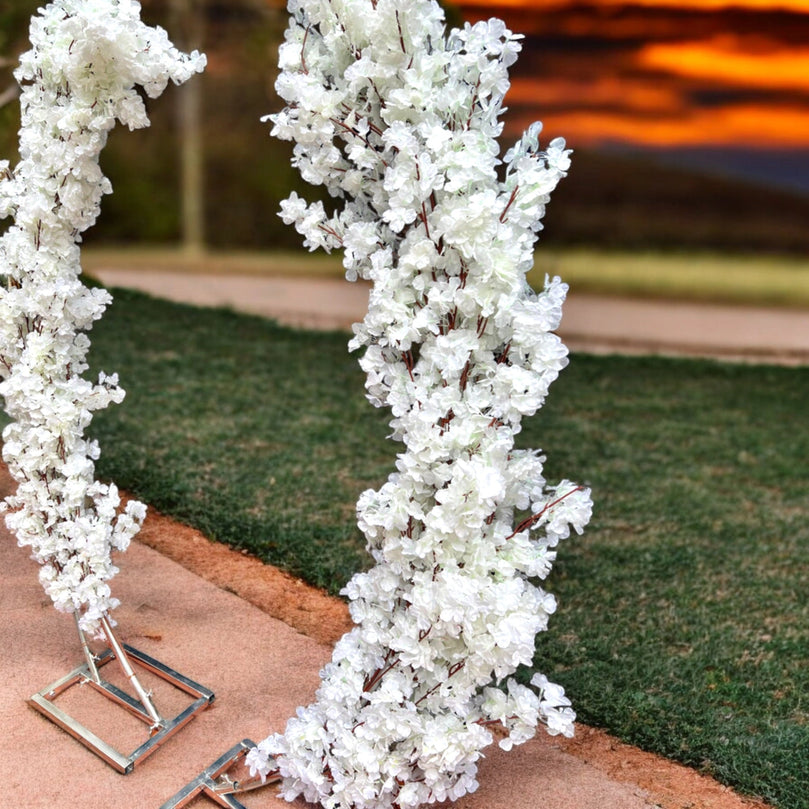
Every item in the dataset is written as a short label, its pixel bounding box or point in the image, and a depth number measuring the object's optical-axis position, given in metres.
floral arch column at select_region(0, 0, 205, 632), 2.52
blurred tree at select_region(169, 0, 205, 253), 9.84
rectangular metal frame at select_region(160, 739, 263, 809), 2.69
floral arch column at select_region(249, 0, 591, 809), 2.22
